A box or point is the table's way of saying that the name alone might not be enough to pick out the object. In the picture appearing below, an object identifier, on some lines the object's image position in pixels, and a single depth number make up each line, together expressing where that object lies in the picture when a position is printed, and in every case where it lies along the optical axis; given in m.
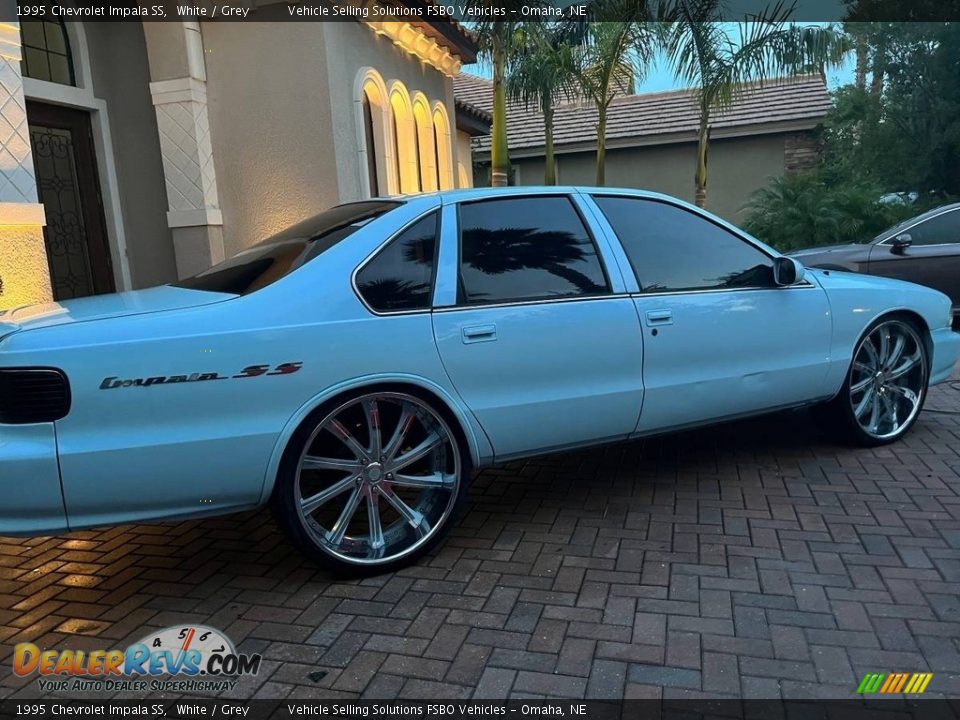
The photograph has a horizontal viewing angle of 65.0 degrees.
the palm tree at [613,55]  11.54
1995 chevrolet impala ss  2.66
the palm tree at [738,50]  11.50
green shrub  13.11
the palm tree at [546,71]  11.95
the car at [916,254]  8.14
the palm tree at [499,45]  9.85
